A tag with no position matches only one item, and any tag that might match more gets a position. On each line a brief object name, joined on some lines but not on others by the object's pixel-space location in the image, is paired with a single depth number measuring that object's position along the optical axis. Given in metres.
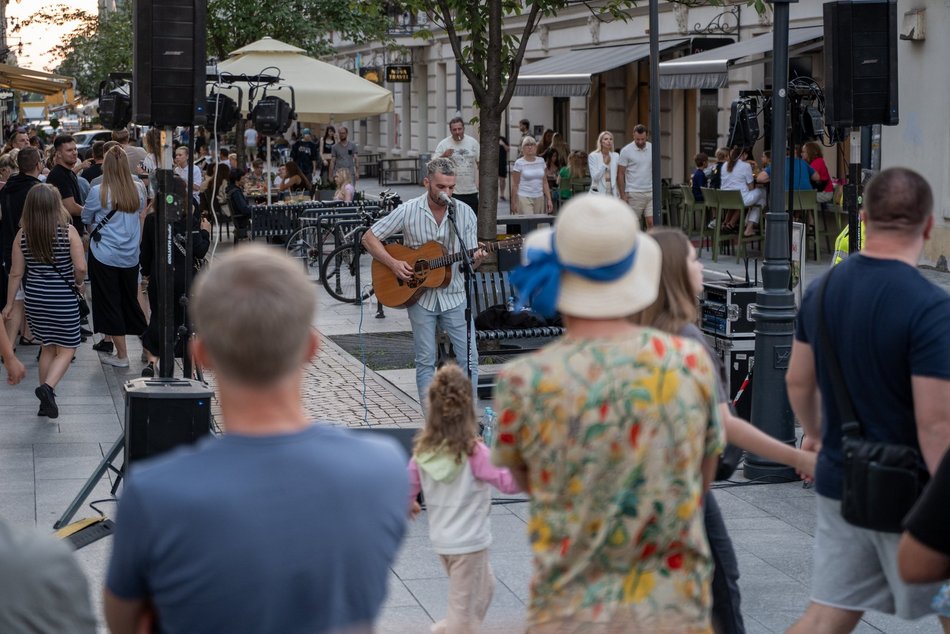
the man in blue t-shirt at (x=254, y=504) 2.35
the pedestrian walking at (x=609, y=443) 2.99
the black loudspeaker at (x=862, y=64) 8.74
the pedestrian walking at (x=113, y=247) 11.75
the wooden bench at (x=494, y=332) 11.11
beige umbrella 21.25
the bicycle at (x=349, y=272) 16.66
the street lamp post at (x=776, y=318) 8.06
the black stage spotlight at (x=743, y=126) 14.20
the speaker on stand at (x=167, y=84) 8.25
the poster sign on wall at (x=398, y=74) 43.84
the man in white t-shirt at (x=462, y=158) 19.88
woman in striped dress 10.07
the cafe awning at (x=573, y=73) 25.39
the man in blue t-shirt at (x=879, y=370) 3.92
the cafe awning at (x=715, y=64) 19.98
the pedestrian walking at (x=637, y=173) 20.91
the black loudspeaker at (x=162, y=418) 6.79
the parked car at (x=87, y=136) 43.36
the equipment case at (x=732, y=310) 8.78
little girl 5.23
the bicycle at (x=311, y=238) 19.61
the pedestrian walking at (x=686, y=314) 3.99
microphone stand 9.08
